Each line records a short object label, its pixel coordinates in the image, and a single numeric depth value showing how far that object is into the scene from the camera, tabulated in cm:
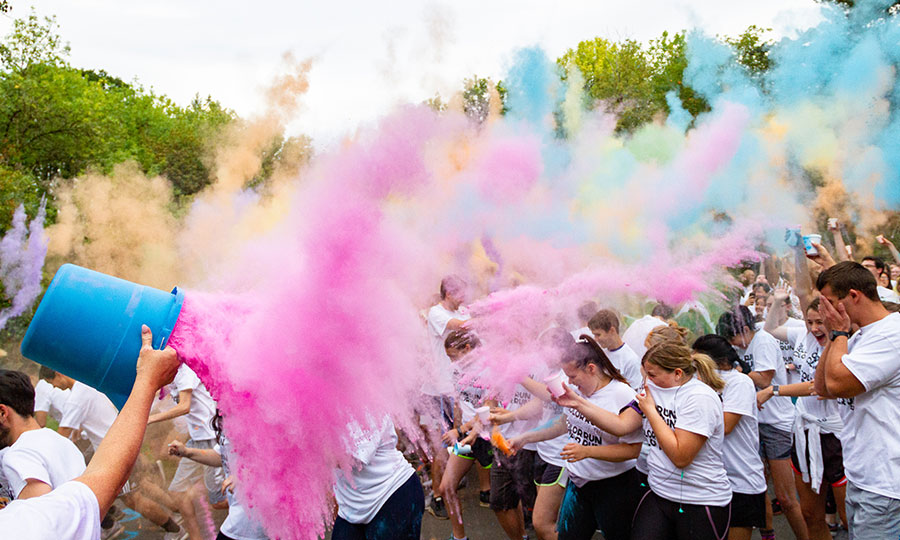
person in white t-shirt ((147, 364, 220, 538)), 456
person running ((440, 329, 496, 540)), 434
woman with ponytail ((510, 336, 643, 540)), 389
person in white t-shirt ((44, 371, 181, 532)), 499
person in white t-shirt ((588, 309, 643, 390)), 470
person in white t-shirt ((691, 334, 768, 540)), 409
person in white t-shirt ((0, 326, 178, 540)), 173
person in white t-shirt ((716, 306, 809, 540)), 476
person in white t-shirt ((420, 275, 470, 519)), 421
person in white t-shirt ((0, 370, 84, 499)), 283
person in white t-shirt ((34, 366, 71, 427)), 562
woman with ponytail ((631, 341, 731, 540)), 357
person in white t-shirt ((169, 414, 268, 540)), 358
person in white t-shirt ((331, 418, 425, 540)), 353
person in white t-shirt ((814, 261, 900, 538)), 318
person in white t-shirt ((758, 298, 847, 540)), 468
